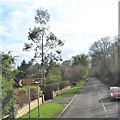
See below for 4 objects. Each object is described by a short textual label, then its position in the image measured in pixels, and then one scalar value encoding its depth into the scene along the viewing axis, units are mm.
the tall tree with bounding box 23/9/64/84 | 22405
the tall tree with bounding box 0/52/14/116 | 7890
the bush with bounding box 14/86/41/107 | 10012
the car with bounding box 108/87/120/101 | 15938
